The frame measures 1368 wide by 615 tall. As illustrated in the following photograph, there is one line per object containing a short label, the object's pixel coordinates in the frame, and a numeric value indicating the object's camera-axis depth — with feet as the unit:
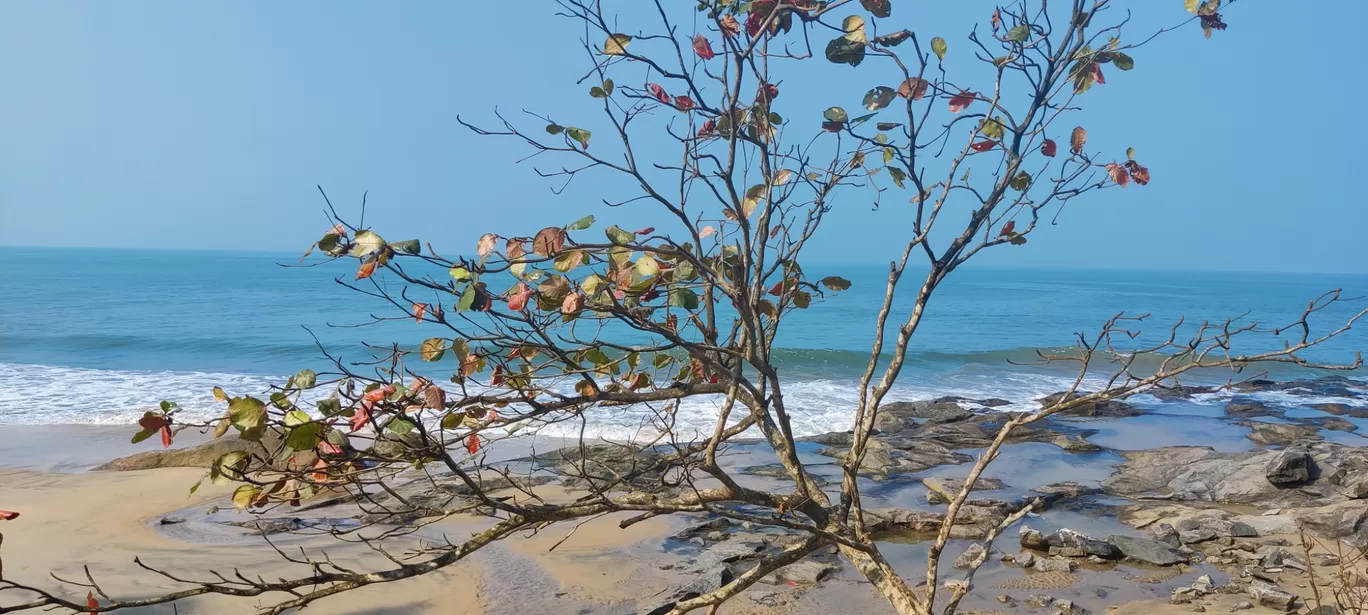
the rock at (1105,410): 46.09
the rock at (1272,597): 17.03
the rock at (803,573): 19.22
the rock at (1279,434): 40.04
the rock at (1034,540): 21.29
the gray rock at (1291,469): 27.27
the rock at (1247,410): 48.67
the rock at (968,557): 20.21
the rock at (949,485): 26.61
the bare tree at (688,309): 6.56
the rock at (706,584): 18.67
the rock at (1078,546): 20.70
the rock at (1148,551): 20.31
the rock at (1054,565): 19.86
